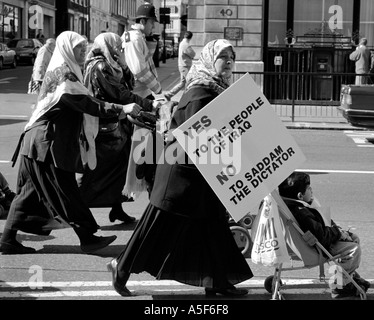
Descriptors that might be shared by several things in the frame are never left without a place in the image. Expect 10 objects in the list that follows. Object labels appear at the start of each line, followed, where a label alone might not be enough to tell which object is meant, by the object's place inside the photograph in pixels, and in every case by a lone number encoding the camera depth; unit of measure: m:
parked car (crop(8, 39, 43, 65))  46.06
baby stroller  5.22
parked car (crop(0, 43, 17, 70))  42.12
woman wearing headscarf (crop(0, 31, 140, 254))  6.55
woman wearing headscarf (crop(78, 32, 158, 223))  7.29
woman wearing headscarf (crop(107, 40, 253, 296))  5.29
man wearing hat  8.29
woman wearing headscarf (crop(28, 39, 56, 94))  15.42
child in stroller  5.34
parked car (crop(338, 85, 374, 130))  15.32
